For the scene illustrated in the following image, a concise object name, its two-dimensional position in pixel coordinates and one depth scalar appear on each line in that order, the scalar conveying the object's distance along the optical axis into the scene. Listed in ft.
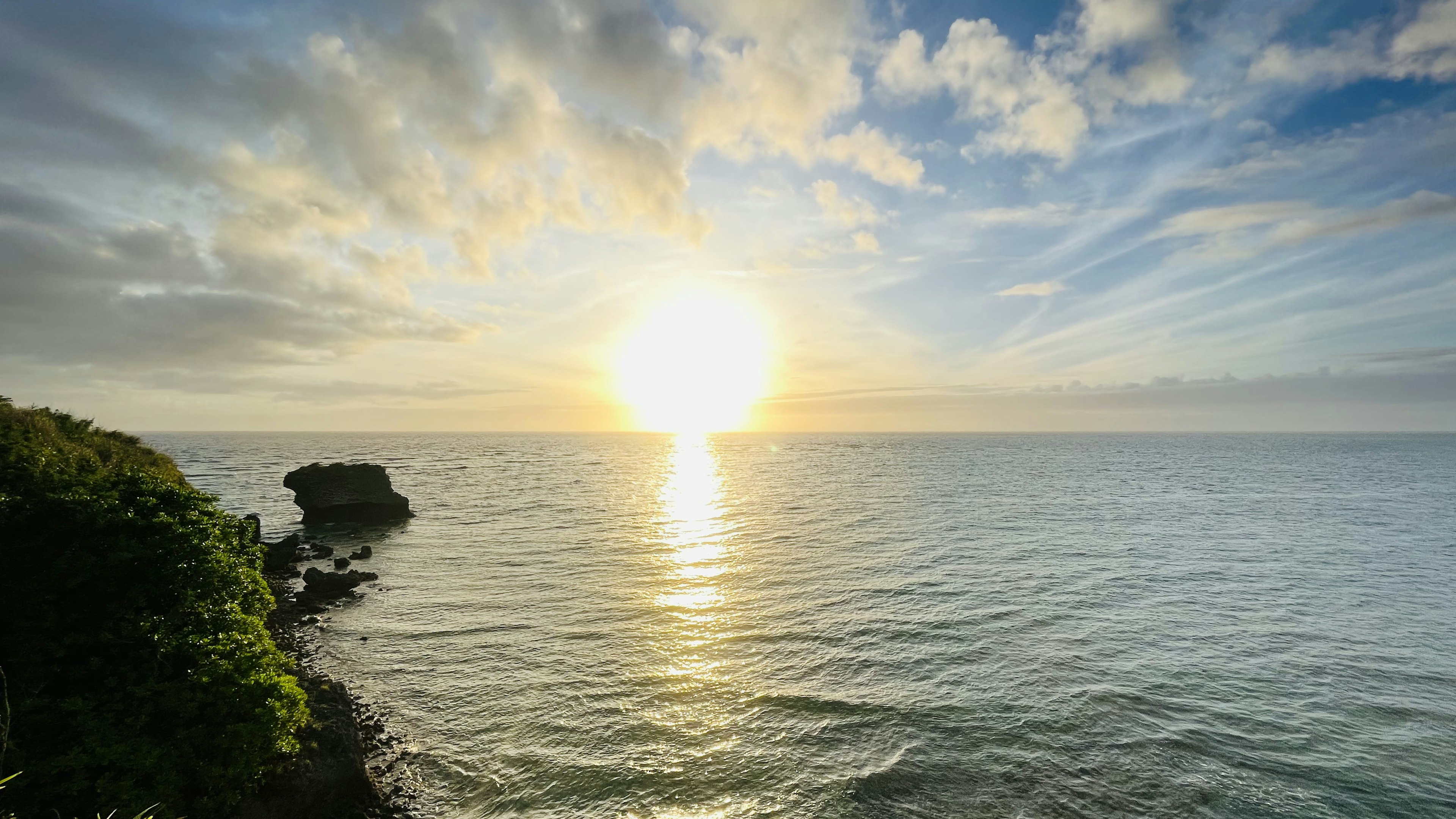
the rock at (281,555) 122.11
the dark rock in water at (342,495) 184.85
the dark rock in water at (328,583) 101.81
